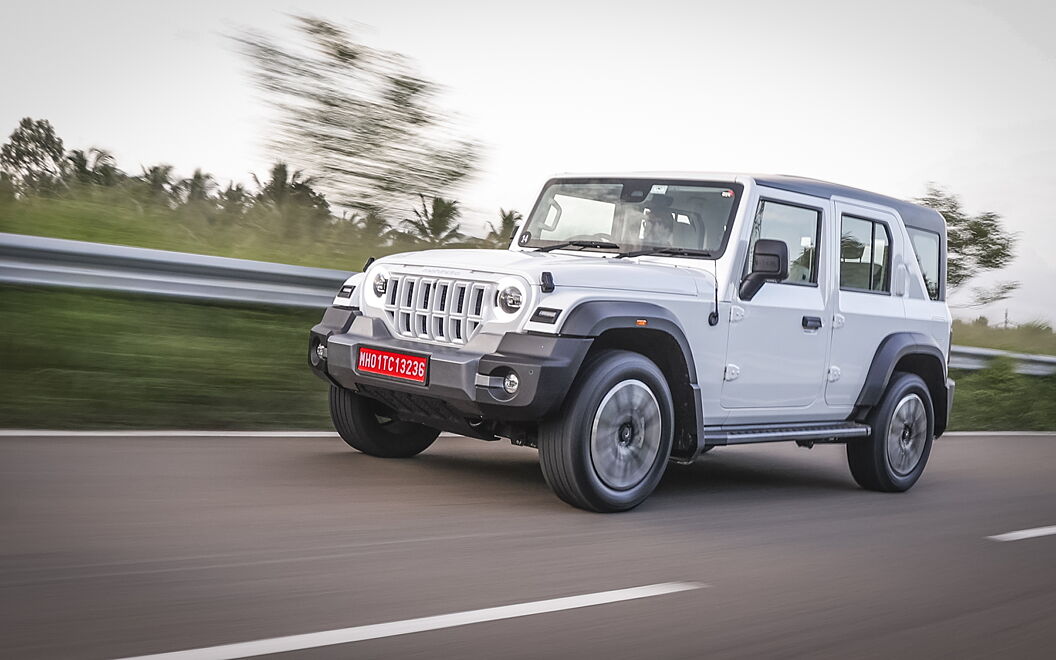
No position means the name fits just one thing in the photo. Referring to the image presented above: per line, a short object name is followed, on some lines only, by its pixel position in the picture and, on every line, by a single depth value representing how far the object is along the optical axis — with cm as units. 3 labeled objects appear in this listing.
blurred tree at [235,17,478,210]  1223
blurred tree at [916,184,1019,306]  2316
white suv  579
